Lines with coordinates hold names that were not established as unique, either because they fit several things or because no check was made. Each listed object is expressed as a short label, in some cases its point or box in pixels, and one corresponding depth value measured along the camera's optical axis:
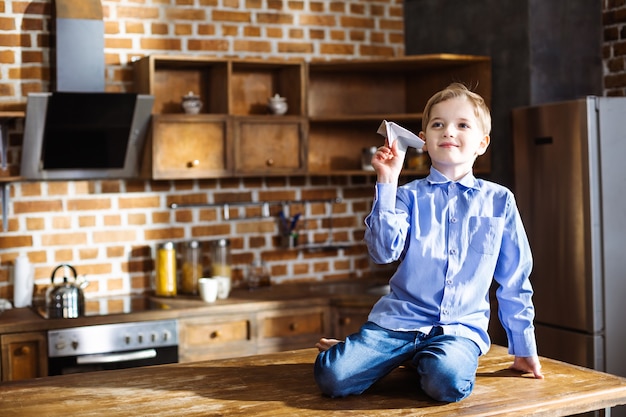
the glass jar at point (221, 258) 4.59
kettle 4.02
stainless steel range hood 4.11
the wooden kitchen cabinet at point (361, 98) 4.82
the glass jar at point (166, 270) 4.44
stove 3.84
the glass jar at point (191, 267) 4.53
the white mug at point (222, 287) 4.36
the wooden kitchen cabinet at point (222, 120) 4.33
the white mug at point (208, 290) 4.27
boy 2.39
